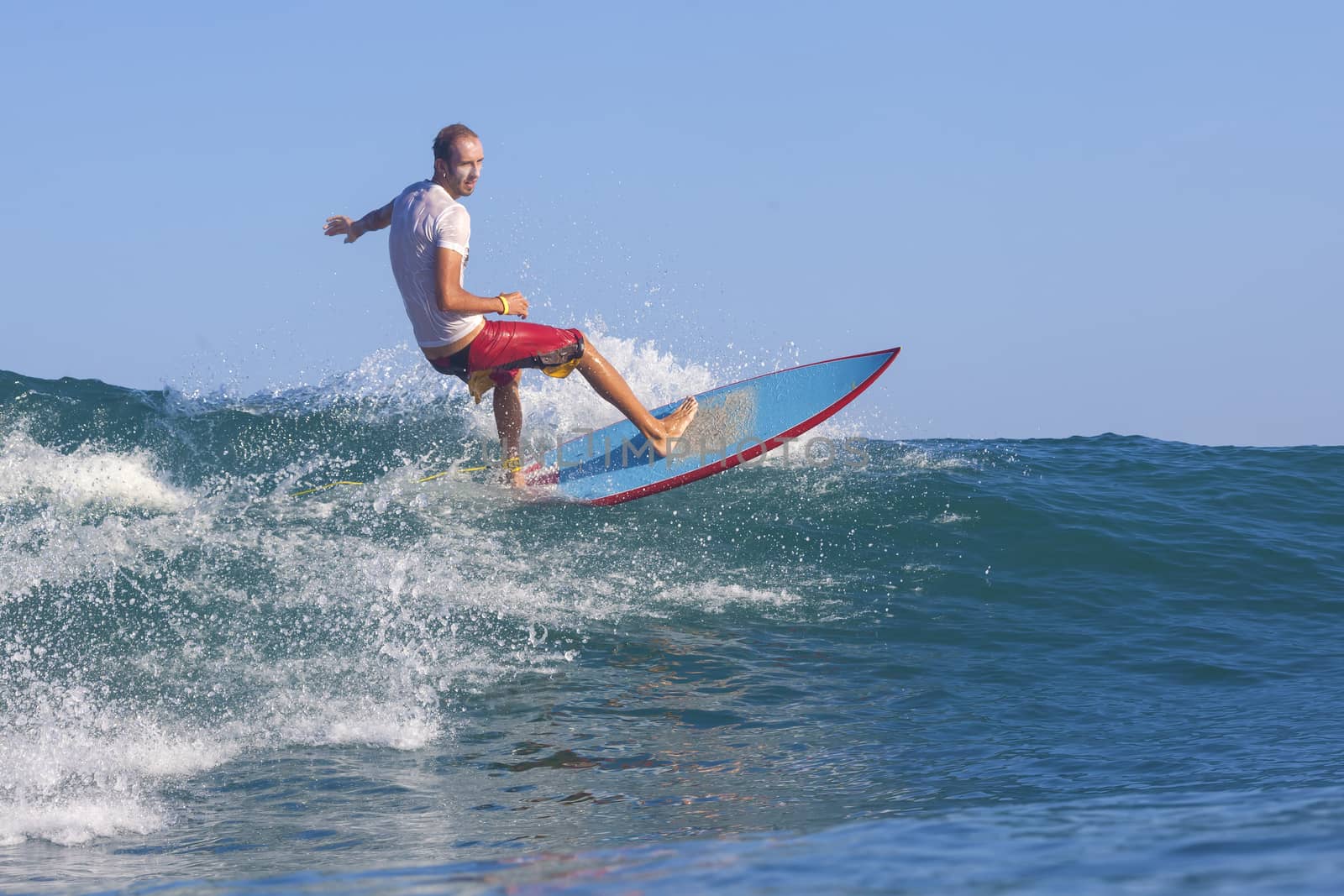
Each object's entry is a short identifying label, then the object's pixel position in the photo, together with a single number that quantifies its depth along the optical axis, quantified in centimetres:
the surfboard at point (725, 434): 1780
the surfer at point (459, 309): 1373
